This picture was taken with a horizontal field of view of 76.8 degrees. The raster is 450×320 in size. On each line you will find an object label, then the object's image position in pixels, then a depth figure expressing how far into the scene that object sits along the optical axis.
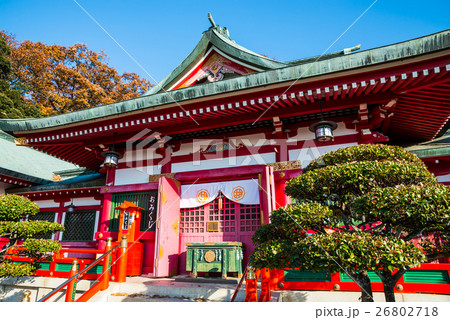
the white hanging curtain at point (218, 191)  7.39
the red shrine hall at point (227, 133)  5.70
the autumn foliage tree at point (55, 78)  23.62
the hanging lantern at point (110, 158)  7.98
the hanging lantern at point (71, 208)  10.25
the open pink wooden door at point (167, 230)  7.07
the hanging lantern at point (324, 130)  6.11
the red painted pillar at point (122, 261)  6.05
